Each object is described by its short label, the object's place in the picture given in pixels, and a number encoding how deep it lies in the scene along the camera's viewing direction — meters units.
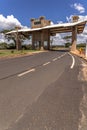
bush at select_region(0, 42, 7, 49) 30.60
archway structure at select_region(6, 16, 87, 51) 21.74
